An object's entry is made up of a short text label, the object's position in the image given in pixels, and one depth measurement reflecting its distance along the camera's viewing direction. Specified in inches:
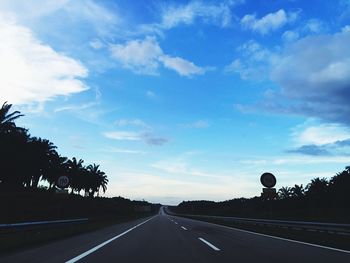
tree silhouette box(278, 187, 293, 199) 5344.5
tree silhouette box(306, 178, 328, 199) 3784.5
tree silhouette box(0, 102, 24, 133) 1991.0
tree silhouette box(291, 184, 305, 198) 4976.1
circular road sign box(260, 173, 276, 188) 967.6
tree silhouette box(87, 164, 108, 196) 4450.5
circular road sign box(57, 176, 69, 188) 1069.1
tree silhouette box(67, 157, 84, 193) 3991.9
